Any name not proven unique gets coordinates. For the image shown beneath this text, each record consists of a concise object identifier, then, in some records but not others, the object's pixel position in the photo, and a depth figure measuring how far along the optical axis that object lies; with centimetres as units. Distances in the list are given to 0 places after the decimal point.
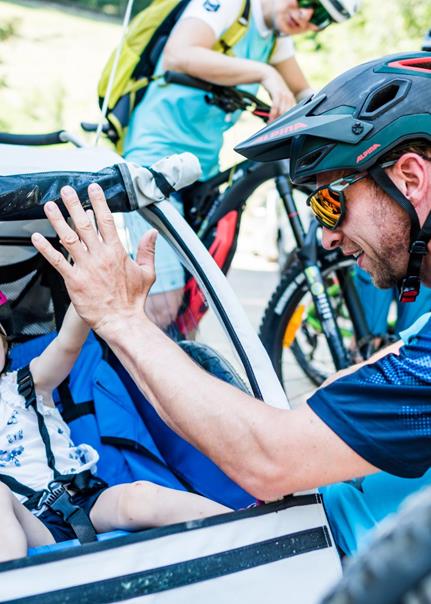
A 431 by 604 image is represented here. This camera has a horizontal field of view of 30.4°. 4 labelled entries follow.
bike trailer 119
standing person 302
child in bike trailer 176
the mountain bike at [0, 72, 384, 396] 319
